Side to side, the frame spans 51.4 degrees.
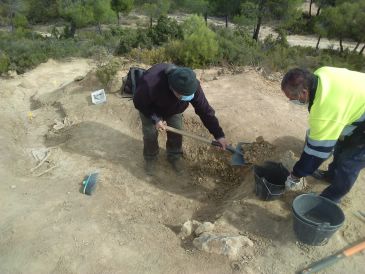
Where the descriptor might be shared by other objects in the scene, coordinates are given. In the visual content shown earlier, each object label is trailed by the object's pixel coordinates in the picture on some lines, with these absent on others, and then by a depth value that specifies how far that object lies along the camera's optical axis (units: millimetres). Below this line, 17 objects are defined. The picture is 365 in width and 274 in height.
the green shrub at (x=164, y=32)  10570
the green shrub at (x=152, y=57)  8402
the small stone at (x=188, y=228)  3736
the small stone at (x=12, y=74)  8656
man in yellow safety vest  3023
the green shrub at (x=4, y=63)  8797
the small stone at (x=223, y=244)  3387
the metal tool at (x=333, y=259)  3174
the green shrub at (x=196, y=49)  8203
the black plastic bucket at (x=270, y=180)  3740
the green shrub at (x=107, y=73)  6840
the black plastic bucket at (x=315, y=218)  3129
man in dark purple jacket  3879
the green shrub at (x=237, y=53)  8445
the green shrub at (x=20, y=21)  22086
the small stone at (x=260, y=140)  4693
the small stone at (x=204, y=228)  3631
